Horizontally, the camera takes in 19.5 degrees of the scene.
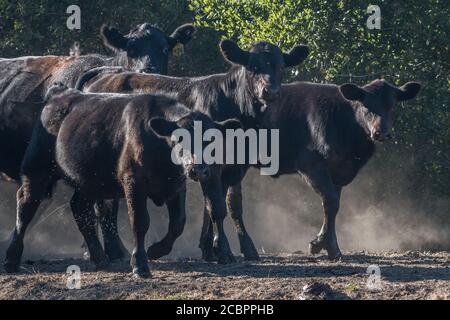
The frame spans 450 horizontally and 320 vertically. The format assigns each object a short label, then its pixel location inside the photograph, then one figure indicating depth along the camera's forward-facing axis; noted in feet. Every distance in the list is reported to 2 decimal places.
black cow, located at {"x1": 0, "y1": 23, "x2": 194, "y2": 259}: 52.13
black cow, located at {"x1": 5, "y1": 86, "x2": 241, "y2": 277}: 43.47
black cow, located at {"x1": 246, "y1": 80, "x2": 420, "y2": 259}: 52.70
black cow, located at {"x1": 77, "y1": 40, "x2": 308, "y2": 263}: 49.62
